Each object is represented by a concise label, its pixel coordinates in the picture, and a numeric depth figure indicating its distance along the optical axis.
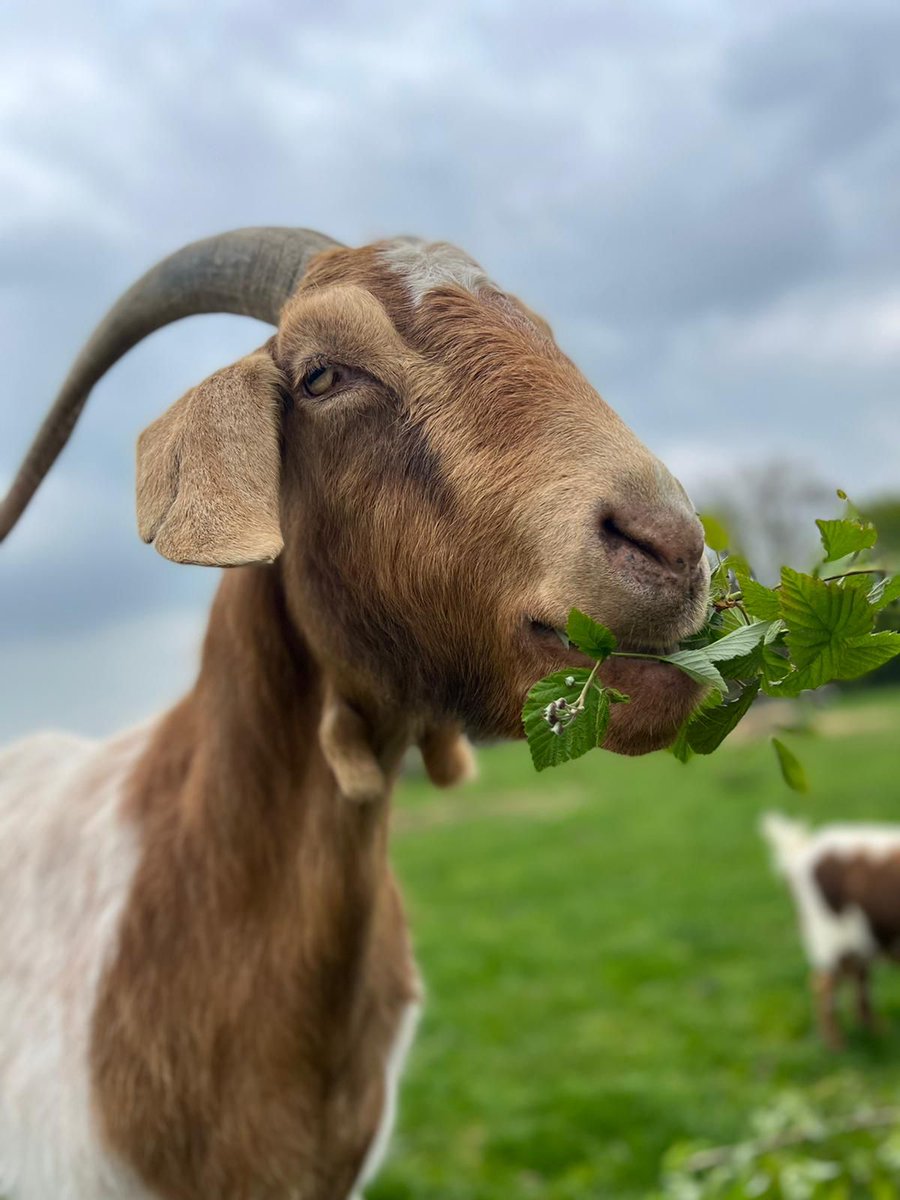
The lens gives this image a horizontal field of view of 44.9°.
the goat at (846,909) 1.80
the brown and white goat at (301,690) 0.50
